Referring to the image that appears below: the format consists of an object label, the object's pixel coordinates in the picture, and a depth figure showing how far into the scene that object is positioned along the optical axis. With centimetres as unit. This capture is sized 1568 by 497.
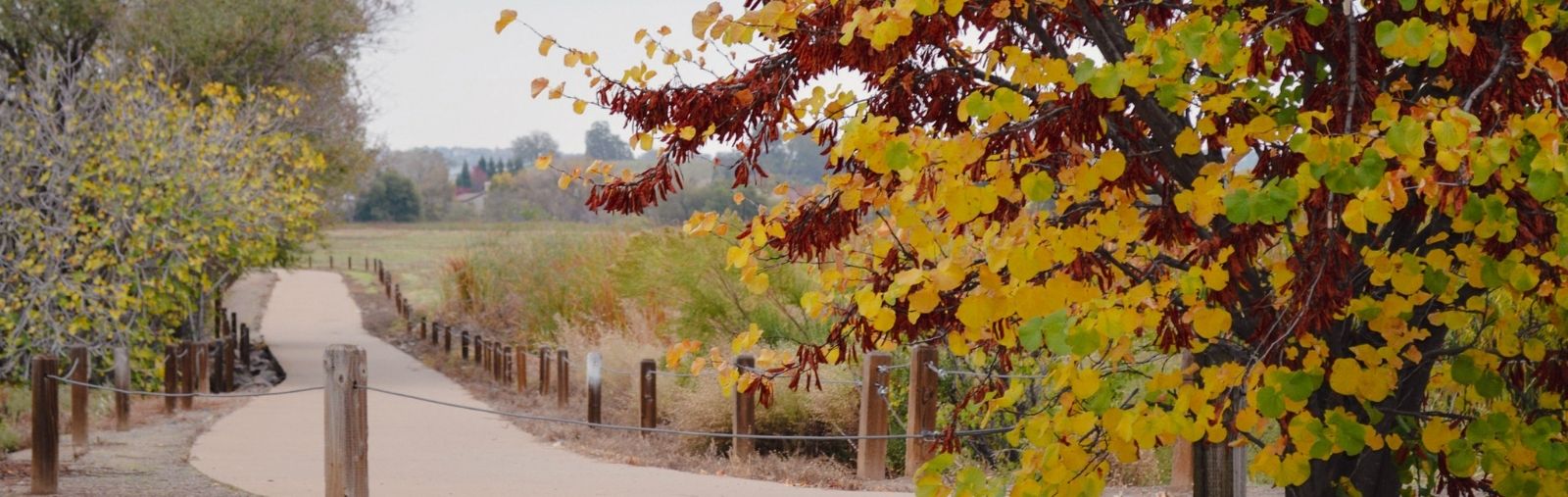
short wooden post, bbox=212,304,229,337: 3033
